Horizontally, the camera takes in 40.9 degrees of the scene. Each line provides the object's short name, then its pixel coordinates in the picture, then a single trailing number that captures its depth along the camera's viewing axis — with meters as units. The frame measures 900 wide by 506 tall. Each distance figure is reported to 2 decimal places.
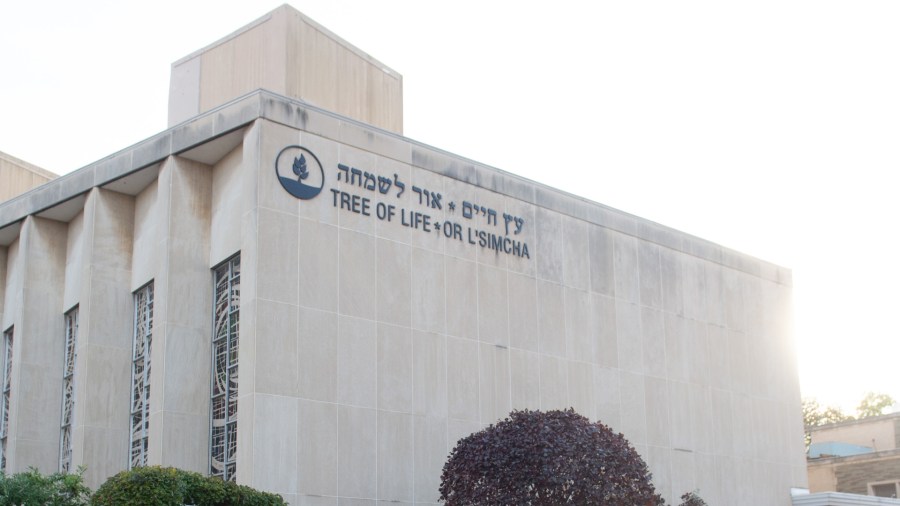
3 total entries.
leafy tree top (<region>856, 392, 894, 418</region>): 80.67
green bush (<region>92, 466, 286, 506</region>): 18.27
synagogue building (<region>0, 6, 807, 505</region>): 22.50
